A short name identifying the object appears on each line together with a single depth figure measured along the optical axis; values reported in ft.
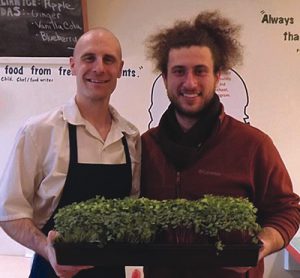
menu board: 7.61
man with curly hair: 4.47
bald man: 4.52
